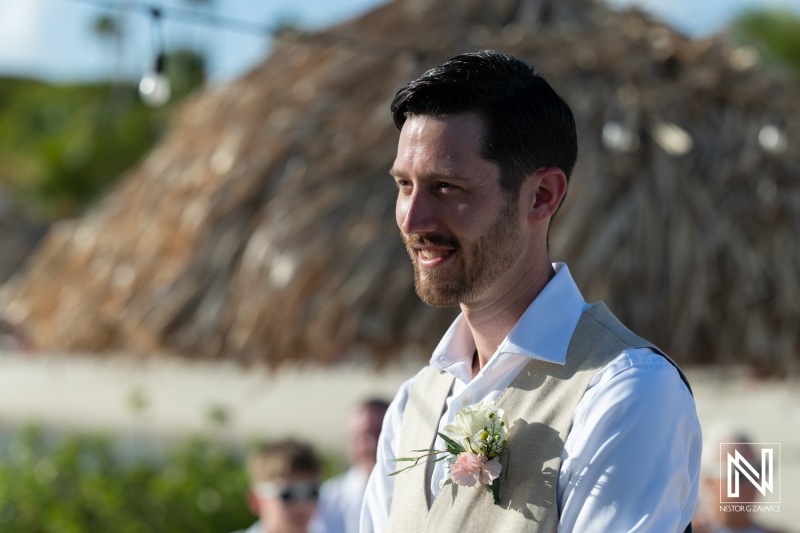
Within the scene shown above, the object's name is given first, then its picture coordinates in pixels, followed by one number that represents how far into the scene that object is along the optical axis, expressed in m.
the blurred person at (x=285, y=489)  8.41
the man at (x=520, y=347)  2.77
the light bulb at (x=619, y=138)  9.82
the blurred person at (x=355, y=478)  9.16
